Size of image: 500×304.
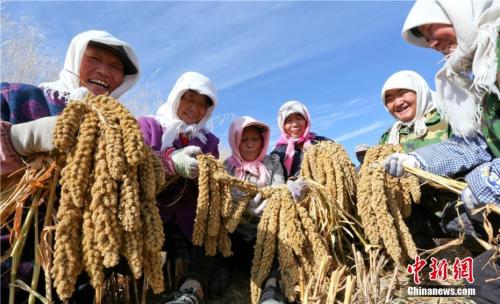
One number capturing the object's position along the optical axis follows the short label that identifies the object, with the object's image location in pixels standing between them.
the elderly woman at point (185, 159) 2.36
